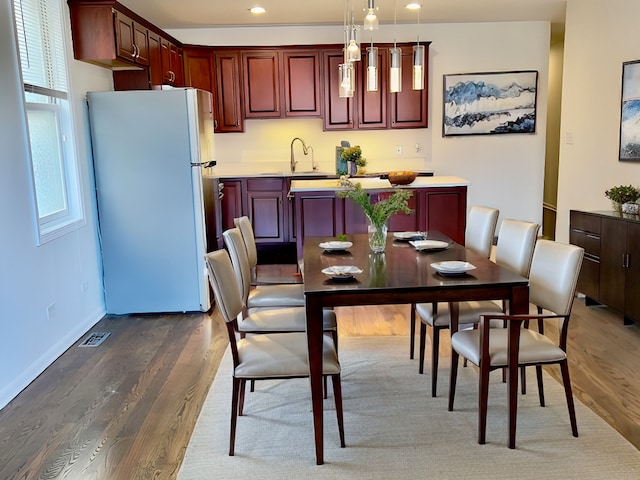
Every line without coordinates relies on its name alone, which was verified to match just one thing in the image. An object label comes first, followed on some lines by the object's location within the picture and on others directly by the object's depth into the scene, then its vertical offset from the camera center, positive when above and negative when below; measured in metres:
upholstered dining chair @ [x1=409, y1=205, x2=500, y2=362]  3.51 -0.57
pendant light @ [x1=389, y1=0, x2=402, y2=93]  3.19 +0.43
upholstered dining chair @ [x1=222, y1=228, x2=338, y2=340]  2.93 -0.89
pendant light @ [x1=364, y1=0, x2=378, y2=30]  3.04 +0.69
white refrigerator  4.34 -0.36
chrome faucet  6.98 -0.05
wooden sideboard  3.85 -0.85
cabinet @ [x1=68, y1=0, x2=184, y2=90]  4.21 +0.89
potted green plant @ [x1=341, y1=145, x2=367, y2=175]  5.16 -0.08
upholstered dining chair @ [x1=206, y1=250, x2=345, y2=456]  2.43 -0.92
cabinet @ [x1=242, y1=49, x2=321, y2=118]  6.56 +0.77
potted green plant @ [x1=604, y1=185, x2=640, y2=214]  4.14 -0.41
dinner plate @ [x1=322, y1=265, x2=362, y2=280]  2.55 -0.57
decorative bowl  4.90 -0.28
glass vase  3.09 -0.50
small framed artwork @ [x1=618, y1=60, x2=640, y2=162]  4.32 +0.21
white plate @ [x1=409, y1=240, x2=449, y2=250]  3.13 -0.56
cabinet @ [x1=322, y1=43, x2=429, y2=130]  6.57 +0.52
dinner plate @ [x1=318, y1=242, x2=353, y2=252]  3.21 -0.57
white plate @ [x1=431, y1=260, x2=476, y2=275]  2.54 -0.56
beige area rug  2.33 -1.34
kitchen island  5.09 -0.59
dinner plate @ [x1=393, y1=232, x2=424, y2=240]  3.49 -0.56
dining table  2.37 -0.61
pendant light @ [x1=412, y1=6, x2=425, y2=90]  3.24 +0.47
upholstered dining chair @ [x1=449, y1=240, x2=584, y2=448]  2.41 -0.90
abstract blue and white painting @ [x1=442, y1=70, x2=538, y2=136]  6.75 +0.49
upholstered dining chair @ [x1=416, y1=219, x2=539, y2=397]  2.99 -0.88
